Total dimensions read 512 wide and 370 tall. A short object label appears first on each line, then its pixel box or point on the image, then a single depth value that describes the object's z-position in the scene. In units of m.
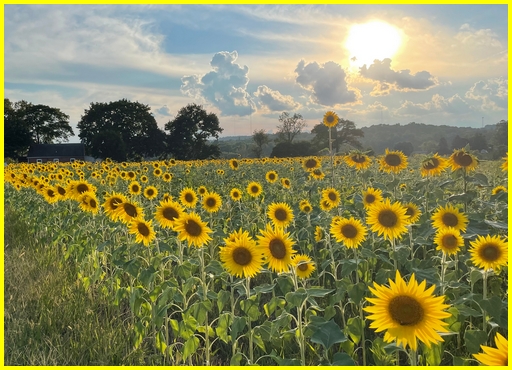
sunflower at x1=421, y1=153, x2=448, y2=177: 5.68
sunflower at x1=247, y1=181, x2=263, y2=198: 8.10
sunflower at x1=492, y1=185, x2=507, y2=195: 5.42
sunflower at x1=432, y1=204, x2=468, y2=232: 4.11
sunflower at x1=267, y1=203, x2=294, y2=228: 5.02
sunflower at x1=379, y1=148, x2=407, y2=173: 6.48
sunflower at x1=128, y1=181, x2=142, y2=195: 8.02
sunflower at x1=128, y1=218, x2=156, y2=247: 4.24
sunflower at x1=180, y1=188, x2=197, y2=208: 6.38
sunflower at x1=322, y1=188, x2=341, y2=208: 5.87
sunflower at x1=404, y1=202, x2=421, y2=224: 4.61
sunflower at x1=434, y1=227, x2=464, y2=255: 3.72
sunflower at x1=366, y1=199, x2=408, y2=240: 3.83
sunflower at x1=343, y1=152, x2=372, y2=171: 6.92
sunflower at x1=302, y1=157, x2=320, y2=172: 9.13
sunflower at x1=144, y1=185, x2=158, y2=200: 8.03
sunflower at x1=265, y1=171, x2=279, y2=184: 9.86
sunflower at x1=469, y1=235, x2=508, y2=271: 3.42
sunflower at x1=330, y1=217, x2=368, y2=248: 3.95
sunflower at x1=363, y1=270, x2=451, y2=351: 2.10
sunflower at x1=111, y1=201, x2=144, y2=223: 4.78
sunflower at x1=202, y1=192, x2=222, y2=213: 6.10
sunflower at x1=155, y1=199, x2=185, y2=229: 4.43
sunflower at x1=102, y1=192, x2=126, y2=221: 5.24
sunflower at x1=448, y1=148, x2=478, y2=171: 5.03
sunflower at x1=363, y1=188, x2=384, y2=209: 5.12
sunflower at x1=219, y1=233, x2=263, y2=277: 3.23
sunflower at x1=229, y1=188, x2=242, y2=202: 7.91
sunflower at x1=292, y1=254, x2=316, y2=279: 3.70
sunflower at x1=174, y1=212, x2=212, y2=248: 3.86
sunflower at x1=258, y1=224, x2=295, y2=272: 3.14
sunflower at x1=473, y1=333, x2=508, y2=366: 1.84
